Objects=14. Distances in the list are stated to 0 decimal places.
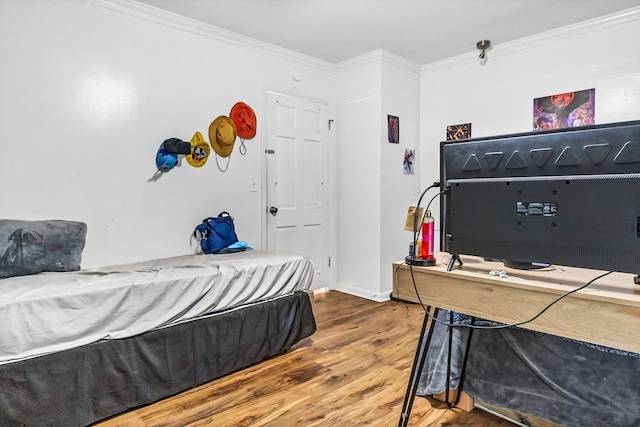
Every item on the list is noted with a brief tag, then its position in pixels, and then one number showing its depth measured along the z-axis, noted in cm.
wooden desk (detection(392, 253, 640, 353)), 109
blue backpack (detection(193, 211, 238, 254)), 321
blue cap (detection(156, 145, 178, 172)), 308
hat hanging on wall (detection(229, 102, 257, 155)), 357
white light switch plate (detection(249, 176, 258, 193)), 371
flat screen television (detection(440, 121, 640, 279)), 109
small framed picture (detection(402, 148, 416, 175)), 436
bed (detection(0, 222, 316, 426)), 177
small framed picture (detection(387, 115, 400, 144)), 414
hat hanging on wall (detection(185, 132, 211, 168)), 329
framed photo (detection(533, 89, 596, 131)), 340
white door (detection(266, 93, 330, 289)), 390
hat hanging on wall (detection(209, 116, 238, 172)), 343
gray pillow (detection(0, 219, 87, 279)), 211
